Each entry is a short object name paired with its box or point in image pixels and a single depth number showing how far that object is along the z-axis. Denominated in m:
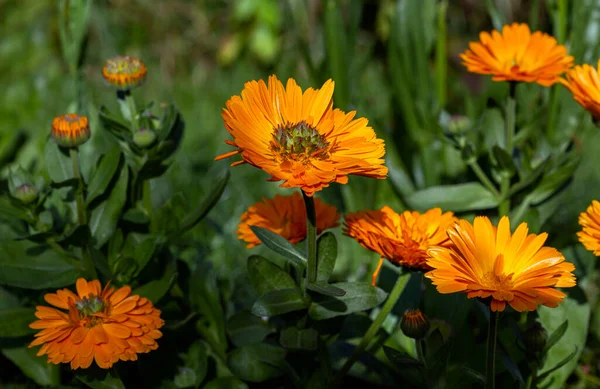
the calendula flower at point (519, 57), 0.80
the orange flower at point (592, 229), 0.74
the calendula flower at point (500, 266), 0.70
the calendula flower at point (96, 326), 0.74
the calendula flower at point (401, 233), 0.74
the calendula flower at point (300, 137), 0.70
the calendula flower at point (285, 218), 0.78
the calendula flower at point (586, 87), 0.78
